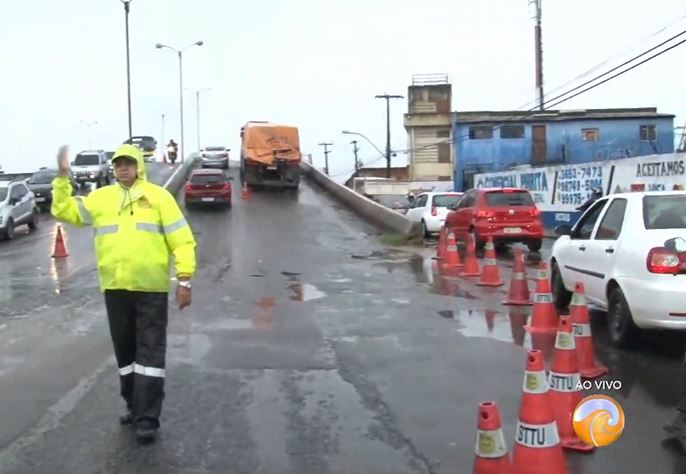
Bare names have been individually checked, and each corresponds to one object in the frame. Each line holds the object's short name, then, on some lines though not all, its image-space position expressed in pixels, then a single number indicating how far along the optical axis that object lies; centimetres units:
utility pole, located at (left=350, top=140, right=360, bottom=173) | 9962
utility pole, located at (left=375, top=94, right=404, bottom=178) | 7650
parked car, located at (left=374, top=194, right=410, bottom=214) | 4158
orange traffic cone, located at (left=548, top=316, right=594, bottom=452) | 551
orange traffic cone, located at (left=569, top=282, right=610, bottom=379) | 730
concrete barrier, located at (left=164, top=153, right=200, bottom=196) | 4169
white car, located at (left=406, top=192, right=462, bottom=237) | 2488
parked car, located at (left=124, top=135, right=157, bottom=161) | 6429
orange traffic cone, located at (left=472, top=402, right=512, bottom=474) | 438
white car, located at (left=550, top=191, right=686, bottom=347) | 786
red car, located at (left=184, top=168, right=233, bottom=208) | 3372
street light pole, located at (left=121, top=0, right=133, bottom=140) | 4988
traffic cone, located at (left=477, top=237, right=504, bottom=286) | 1447
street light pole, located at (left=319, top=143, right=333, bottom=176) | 11112
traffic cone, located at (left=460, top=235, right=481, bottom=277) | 1598
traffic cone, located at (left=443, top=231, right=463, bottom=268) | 1731
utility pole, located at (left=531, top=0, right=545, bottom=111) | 4844
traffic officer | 584
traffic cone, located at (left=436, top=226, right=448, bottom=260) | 1903
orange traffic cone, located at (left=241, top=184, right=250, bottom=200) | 3812
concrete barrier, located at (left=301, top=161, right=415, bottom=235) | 2694
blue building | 5862
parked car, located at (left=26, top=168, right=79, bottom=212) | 3594
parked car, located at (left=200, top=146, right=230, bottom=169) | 5228
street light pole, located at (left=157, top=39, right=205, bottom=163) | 6588
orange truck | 4000
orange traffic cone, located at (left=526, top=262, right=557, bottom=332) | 960
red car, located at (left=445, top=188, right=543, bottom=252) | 2089
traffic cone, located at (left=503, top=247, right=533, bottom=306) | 1206
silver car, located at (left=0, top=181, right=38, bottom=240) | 2558
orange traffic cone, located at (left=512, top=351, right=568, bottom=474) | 460
